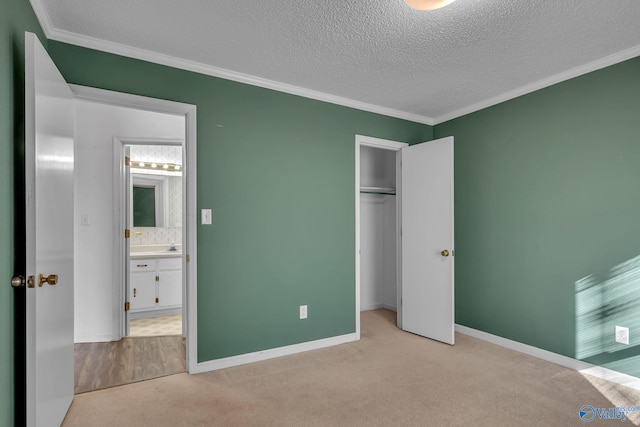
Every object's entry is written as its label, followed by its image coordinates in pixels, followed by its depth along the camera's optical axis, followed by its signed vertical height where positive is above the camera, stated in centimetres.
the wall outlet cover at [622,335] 252 -91
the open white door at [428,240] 337 -28
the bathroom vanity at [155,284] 423 -89
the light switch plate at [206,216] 275 -1
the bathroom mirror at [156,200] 479 +21
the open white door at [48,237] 150 -11
